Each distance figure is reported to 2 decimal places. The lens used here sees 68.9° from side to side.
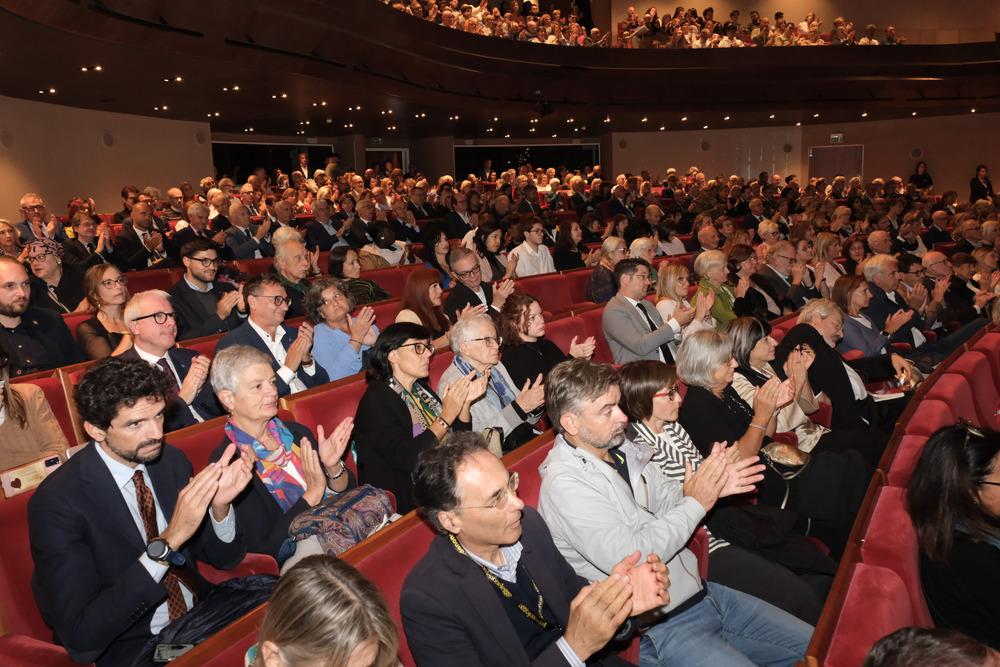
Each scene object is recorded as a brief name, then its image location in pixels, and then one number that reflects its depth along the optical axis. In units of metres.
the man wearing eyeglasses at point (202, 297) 4.28
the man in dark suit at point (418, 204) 9.90
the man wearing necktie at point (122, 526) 1.77
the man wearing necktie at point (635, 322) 4.38
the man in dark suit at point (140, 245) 6.39
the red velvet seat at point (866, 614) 1.48
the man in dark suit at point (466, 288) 4.88
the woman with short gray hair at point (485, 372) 3.21
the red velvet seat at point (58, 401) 3.24
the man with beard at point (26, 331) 3.57
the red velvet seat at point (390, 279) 6.11
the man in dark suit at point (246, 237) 7.05
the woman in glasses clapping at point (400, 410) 2.68
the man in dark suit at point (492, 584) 1.60
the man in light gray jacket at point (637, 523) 2.03
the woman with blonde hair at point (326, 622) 1.29
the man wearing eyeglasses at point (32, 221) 6.95
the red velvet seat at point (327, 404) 2.90
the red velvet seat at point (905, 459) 2.32
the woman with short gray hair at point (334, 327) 3.92
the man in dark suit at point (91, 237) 6.20
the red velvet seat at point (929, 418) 2.70
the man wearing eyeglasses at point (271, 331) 3.64
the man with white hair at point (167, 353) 3.19
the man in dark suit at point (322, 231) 7.93
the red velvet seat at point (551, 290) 5.89
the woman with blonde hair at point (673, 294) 4.72
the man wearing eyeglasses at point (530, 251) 6.78
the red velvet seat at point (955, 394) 3.07
